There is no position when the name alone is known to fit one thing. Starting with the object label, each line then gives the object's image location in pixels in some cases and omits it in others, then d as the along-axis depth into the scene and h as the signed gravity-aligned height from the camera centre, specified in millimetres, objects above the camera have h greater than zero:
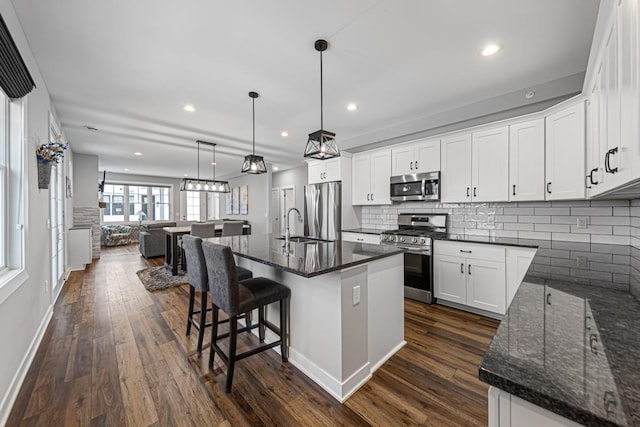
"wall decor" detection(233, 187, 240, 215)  9383 +380
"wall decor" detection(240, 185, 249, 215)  8906 +396
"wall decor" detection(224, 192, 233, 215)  9844 +278
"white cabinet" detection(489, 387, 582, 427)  546 -442
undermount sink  3239 -367
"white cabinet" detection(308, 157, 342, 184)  4750 +775
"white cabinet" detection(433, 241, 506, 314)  2930 -755
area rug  4245 -1179
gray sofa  6445 -749
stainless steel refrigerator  4652 +22
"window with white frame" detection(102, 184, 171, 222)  9477 +348
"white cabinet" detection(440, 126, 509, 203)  3166 +569
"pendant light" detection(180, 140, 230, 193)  5309 +551
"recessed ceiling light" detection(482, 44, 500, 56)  2232 +1395
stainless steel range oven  3428 -521
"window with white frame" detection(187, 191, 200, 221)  11016 +234
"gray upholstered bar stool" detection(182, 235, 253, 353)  2266 -523
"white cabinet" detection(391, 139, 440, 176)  3736 +797
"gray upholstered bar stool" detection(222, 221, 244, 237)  5625 -367
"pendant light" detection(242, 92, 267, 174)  3223 +579
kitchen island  1785 -736
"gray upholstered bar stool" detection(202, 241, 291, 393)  1816 -621
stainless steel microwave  3705 +361
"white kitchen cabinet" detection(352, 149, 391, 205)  4301 +579
